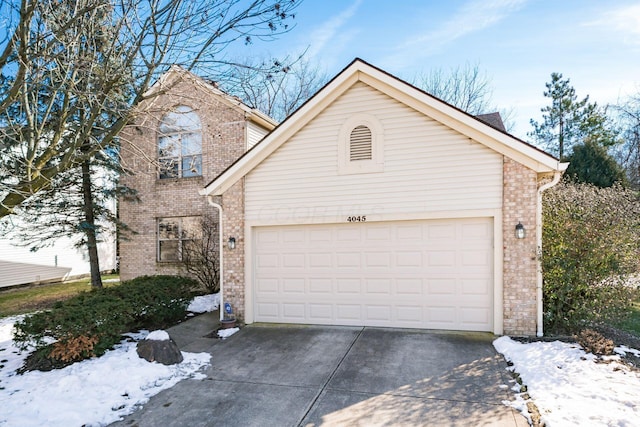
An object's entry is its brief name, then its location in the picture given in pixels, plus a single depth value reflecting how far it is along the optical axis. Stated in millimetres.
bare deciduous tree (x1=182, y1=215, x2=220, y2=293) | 12805
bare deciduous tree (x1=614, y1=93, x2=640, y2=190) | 21406
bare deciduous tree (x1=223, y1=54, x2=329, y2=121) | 21400
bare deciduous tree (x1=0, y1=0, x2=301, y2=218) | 4949
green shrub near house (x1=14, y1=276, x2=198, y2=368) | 5973
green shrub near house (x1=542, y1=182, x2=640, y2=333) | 6586
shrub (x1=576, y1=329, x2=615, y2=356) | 5746
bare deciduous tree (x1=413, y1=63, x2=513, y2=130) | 22625
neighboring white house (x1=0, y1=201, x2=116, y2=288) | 15672
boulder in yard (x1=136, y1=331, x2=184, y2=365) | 5961
